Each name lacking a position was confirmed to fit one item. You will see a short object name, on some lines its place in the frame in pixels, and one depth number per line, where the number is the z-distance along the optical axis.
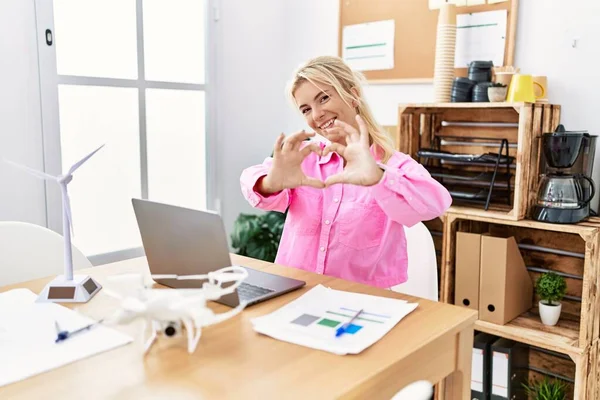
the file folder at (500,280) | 2.11
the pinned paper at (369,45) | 2.69
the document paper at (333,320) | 0.97
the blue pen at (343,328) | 1.00
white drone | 0.88
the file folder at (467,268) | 2.18
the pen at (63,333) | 0.97
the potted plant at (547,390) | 2.14
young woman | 1.51
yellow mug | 2.09
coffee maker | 1.97
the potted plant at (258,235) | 2.71
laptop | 1.04
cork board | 2.53
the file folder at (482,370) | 2.22
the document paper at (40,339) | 0.88
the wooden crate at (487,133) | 2.03
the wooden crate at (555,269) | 1.92
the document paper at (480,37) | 2.32
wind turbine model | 1.20
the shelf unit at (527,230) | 1.95
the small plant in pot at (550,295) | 2.08
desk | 0.81
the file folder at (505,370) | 2.20
